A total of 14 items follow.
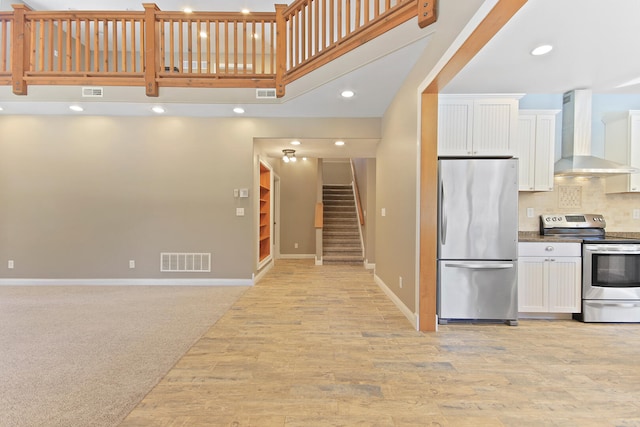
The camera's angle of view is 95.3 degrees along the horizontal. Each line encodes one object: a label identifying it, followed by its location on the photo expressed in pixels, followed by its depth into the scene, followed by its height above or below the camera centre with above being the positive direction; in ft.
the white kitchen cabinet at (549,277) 10.23 -2.32
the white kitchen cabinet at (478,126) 10.20 +2.99
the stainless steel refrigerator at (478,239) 9.84 -0.94
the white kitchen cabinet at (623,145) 11.16 +2.62
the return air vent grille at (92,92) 12.67 +5.12
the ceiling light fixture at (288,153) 17.28 +3.48
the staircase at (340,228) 21.97 -1.47
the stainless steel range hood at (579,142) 10.68 +2.62
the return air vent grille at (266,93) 12.64 +5.09
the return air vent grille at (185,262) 15.05 -2.70
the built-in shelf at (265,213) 19.37 -0.19
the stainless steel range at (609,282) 10.08 -2.44
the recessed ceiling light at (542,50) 7.62 +4.34
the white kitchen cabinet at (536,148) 10.94 +2.41
